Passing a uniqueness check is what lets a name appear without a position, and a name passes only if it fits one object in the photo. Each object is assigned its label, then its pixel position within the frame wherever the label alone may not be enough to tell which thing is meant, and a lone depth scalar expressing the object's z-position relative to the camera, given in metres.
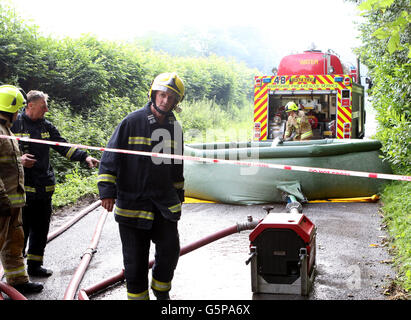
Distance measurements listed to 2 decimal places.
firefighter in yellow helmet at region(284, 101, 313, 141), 9.62
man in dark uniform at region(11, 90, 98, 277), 4.64
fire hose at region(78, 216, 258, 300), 4.01
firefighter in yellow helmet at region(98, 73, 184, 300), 3.46
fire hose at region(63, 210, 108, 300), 3.86
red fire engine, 10.80
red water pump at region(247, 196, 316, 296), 3.78
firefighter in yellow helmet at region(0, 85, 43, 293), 4.05
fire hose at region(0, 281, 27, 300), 3.72
